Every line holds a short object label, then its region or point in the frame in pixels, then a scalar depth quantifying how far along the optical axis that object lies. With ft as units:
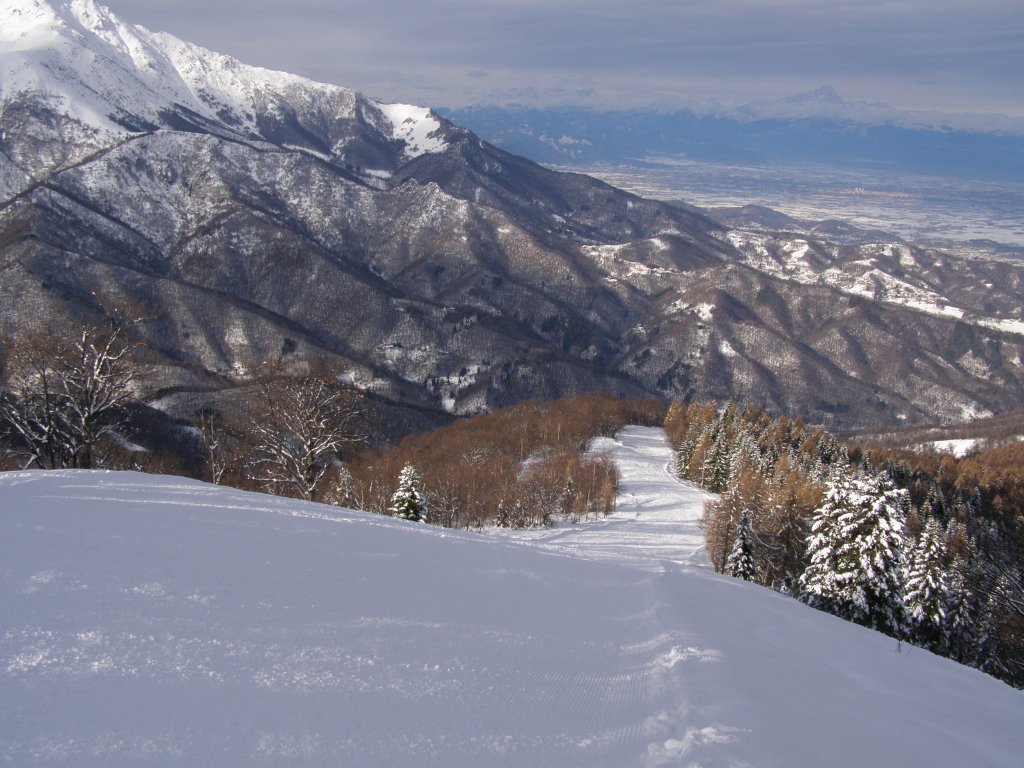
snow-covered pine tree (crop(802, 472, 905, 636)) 96.43
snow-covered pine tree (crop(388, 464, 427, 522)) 124.98
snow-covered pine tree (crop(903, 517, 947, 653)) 101.24
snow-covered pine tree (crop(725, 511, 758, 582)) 118.83
